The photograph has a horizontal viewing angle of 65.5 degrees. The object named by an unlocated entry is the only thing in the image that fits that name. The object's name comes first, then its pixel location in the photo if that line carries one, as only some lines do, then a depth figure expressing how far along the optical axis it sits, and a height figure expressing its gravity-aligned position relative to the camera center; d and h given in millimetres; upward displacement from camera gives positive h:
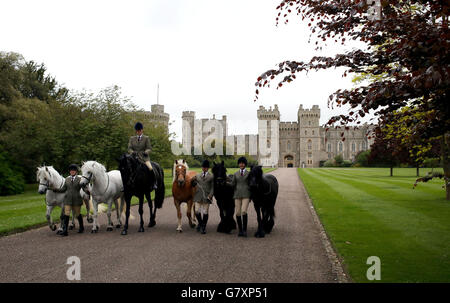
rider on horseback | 10352 +309
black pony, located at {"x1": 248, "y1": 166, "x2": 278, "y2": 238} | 9141 -1030
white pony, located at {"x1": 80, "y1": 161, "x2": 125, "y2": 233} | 9641 -818
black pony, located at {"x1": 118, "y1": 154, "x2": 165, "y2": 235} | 9789 -614
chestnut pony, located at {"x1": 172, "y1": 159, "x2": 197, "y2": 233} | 9820 -912
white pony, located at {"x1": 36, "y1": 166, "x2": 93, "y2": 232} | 9281 -739
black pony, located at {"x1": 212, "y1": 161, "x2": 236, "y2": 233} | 9609 -1296
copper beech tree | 4531 +1533
